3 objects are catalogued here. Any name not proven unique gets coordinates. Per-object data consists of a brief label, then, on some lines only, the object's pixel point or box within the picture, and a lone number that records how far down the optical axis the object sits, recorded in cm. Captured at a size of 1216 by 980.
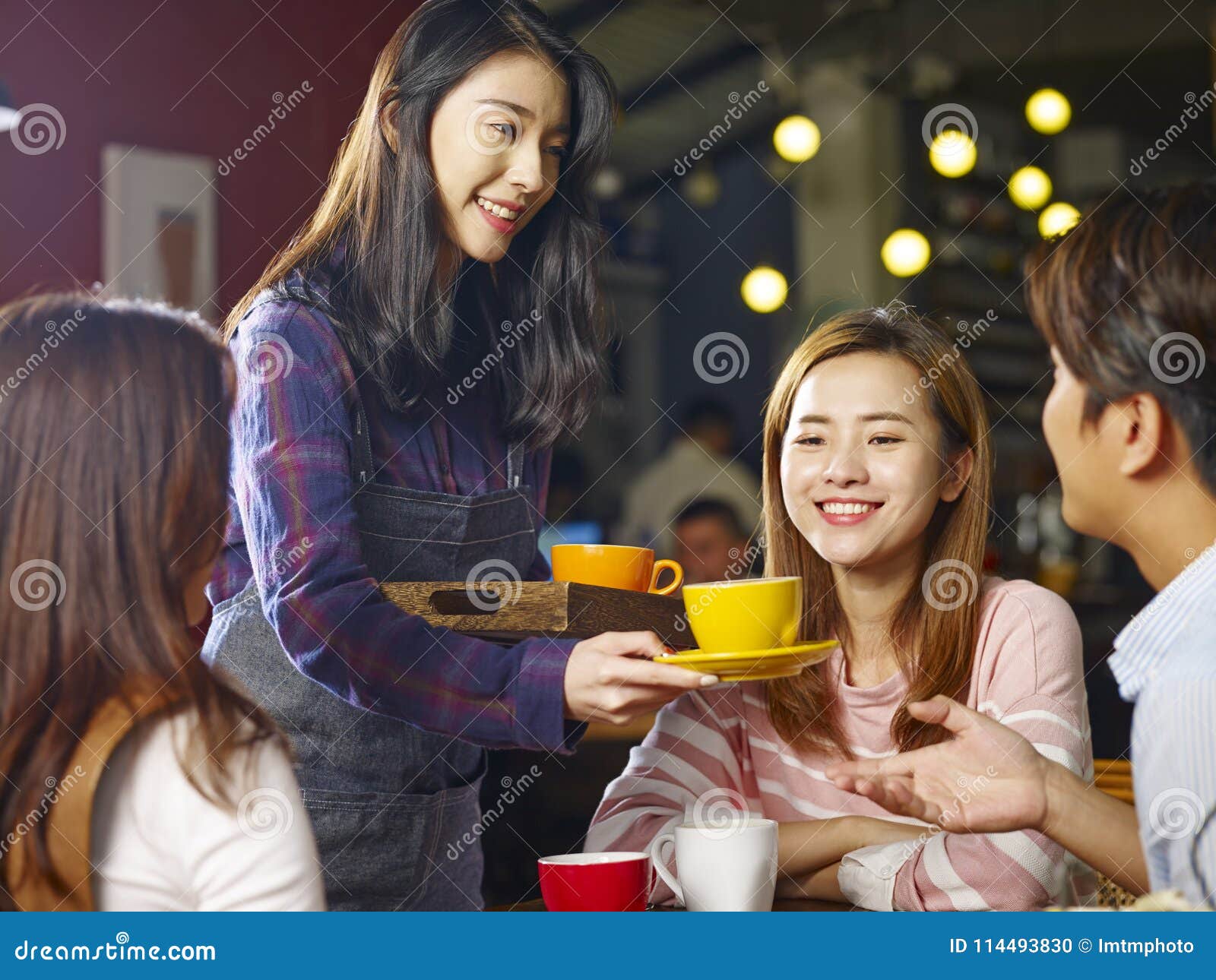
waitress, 161
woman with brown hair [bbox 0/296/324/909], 127
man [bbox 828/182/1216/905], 116
